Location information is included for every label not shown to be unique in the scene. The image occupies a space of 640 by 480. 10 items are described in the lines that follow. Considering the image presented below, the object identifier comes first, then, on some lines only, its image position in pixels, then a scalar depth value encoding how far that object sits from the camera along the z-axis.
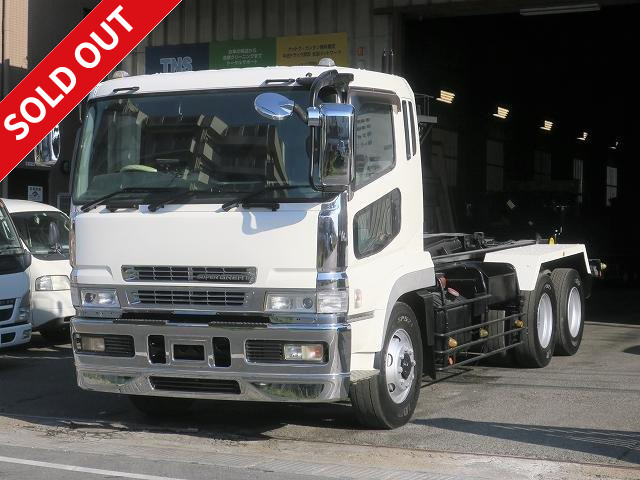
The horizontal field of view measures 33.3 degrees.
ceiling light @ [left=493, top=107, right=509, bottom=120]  31.37
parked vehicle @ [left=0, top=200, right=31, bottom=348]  11.83
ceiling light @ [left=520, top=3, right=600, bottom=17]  17.41
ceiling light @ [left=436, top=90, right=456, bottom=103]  26.17
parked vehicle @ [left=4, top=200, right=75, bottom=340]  13.70
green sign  18.97
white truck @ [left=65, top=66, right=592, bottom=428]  7.61
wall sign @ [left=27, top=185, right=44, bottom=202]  25.50
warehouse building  18.36
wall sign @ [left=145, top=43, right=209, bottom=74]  19.59
